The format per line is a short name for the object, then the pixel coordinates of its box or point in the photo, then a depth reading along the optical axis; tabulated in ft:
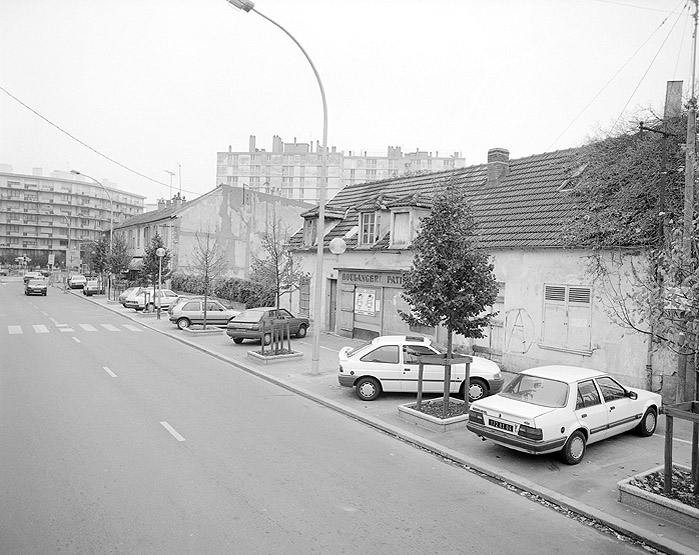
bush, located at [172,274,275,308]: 95.61
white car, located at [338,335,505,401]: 41.22
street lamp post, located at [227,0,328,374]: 49.06
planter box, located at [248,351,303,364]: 56.44
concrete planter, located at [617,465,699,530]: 20.98
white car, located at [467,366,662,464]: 27.40
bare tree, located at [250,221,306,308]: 65.89
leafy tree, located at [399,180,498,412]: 34.91
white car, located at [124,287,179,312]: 111.65
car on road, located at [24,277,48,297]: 154.81
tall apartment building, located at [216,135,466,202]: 303.07
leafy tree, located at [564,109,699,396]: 41.86
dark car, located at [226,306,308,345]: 68.39
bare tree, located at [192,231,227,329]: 127.78
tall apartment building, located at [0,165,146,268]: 355.36
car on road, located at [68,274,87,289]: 188.75
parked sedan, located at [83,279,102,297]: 162.09
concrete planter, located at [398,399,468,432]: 33.81
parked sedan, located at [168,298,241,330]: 85.92
